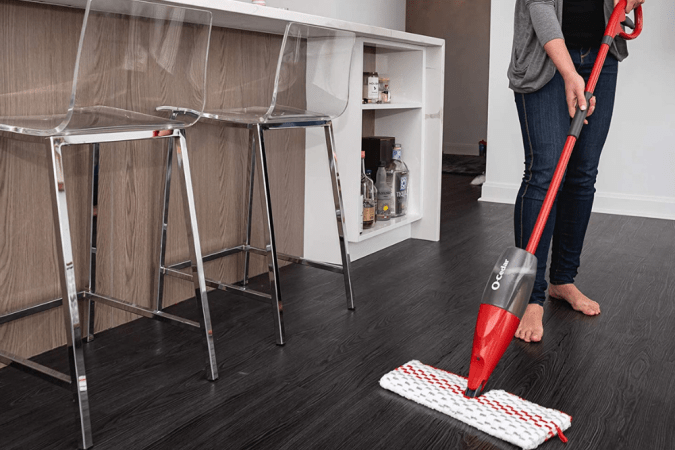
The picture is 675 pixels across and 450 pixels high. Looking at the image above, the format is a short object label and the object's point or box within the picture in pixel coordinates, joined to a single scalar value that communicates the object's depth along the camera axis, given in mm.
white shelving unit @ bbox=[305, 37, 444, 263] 2264
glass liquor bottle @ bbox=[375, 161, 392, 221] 2598
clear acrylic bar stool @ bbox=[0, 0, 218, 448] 1155
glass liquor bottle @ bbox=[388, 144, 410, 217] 2645
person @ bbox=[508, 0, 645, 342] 1605
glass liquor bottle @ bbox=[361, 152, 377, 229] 2422
